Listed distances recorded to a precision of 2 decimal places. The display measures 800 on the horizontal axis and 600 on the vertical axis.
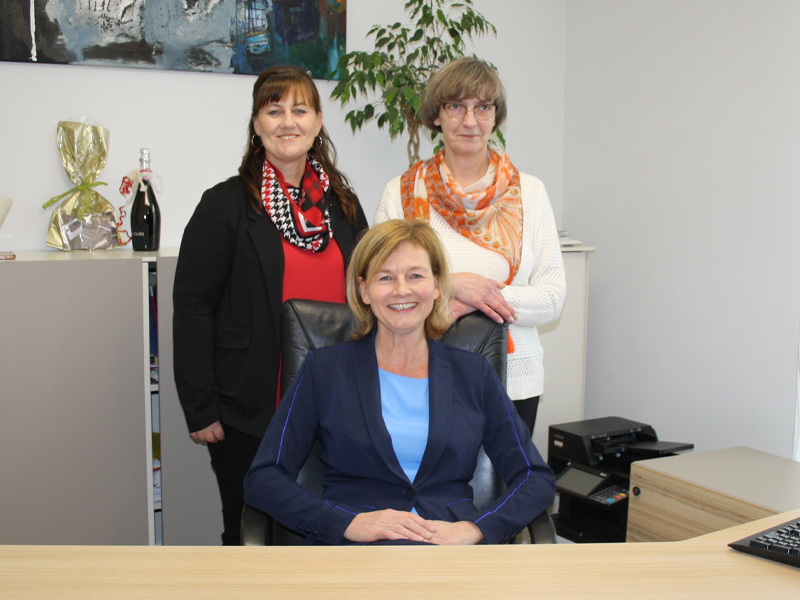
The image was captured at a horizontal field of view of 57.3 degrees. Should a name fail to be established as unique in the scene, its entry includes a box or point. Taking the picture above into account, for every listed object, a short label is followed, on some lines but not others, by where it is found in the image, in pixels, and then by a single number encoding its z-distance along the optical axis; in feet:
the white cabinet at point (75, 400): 7.52
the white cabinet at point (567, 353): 10.17
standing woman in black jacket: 6.42
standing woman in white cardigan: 6.48
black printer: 8.31
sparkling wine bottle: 8.63
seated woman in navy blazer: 4.92
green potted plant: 9.32
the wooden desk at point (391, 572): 3.24
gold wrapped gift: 8.58
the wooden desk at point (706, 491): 6.58
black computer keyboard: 3.56
